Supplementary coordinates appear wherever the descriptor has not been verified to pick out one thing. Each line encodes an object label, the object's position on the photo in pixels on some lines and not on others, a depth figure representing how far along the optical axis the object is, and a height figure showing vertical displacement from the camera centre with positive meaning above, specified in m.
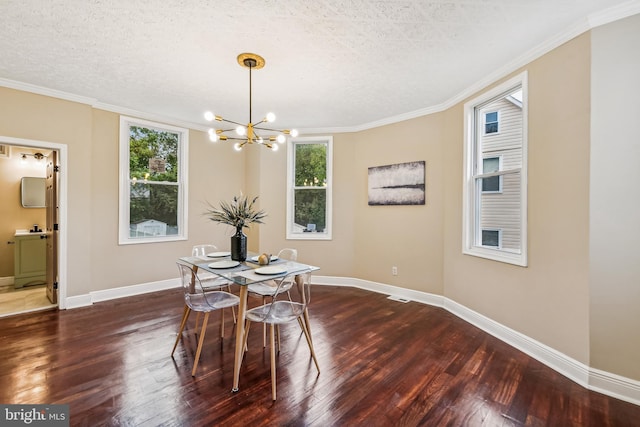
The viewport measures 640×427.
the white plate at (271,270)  2.36 -0.50
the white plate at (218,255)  3.05 -0.48
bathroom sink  4.52 -0.37
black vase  2.83 -0.35
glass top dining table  2.12 -0.51
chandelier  2.52 +0.85
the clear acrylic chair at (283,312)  2.15 -0.83
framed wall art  4.07 +0.43
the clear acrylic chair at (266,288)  2.71 -0.82
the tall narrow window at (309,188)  4.94 +0.42
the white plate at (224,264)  2.57 -0.49
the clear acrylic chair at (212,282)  2.80 -0.73
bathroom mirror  4.71 +0.30
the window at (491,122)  3.21 +1.05
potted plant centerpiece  2.74 -0.10
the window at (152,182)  4.18 +0.46
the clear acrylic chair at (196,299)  2.42 -0.81
